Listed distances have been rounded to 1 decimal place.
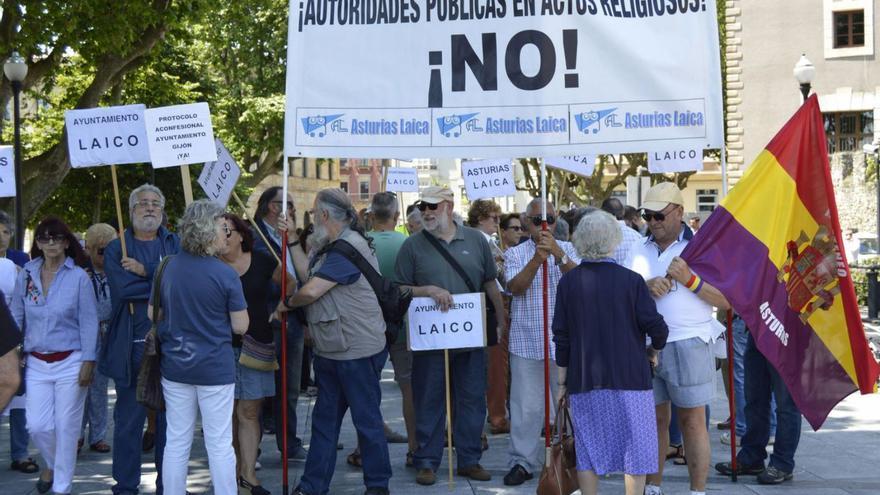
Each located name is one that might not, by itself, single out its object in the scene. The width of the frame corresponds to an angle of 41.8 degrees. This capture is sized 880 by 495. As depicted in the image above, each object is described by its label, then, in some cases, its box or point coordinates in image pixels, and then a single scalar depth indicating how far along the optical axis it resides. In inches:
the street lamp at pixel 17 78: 698.2
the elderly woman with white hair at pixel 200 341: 260.4
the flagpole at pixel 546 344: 303.0
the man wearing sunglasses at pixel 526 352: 322.0
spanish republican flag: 292.8
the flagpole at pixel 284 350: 290.2
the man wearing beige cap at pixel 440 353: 322.0
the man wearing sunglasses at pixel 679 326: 279.4
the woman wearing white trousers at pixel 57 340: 299.1
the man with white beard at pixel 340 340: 289.3
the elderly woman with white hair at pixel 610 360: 251.3
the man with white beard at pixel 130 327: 292.5
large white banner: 299.0
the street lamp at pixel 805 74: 800.3
